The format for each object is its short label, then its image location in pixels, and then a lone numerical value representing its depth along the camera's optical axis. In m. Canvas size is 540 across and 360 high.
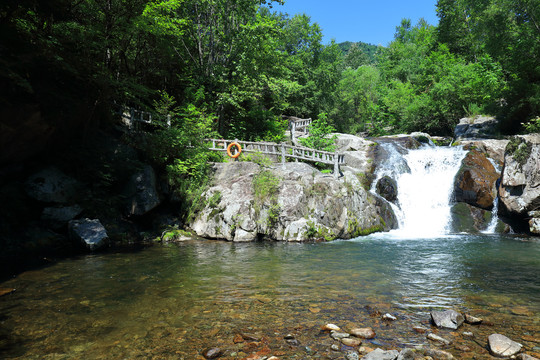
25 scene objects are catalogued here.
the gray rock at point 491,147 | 18.86
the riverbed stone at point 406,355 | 3.34
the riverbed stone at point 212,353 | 3.69
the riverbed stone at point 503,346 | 3.53
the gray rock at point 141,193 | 12.74
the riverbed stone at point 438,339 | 3.86
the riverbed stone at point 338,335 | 4.09
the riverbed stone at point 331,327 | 4.33
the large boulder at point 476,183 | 16.17
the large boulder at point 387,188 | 17.64
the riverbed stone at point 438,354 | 3.49
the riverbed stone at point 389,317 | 4.62
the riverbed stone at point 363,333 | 4.05
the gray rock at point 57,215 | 10.52
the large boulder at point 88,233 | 10.18
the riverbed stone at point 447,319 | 4.30
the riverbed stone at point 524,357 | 3.33
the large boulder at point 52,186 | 10.41
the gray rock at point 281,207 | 12.96
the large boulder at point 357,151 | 21.19
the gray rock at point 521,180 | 14.37
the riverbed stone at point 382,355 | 3.38
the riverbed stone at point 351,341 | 3.87
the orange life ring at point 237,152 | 16.22
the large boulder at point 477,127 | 24.32
